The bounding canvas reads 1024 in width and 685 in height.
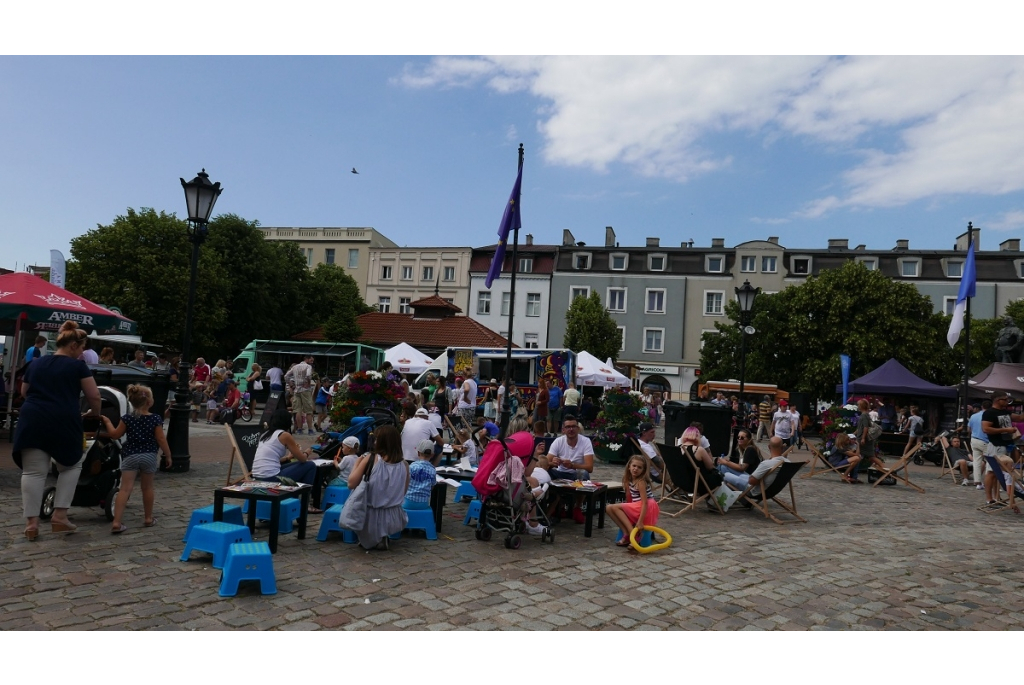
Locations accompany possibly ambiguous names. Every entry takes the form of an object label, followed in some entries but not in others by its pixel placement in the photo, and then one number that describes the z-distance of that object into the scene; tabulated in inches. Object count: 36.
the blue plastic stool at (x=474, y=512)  298.4
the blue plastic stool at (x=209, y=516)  231.9
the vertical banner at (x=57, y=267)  784.9
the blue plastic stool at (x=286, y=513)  262.5
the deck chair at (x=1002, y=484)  410.3
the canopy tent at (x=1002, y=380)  757.3
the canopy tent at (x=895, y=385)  949.8
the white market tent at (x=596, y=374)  1008.2
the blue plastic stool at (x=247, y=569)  184.5
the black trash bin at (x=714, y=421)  494.3
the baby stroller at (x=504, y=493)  263.4
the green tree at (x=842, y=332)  1449.3
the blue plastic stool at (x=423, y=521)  266.7
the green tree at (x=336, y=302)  1496.1
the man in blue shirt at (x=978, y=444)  493.0
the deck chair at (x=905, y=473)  488.5
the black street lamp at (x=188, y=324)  397.4
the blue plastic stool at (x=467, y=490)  327.6
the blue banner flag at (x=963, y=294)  693.9
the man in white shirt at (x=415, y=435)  313.9
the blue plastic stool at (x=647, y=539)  273.3
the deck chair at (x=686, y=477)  347.6
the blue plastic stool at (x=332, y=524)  255.4
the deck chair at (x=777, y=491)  342.3
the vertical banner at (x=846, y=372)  977.5
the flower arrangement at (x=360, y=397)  429.1
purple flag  508.7
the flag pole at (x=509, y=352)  459.5
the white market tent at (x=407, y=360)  1059.9
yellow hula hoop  263.0
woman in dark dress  227.5
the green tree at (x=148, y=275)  1314.0
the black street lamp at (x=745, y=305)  684.7
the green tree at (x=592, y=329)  1807.3
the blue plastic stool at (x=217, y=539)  209.8
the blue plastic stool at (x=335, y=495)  286.7
